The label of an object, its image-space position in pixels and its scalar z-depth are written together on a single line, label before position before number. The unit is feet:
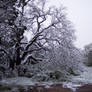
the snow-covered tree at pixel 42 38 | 34.04
